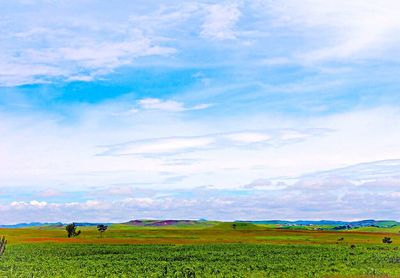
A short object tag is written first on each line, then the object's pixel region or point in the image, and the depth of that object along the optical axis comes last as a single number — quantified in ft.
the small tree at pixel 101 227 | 442.22
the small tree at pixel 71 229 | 421.18
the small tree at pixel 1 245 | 108.84
